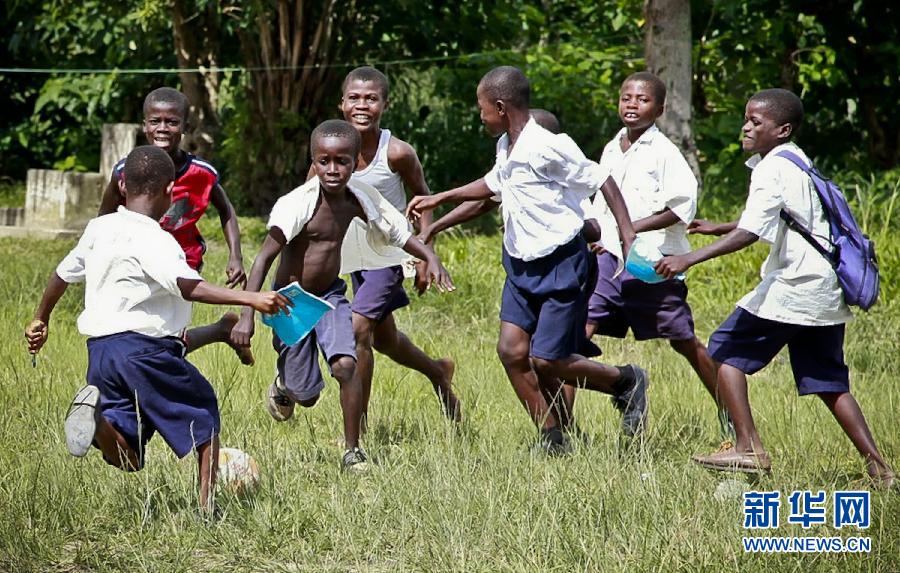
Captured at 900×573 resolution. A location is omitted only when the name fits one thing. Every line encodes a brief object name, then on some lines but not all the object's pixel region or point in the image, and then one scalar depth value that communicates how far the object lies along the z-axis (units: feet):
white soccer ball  34.76
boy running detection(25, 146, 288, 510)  32.19
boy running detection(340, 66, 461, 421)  43.62
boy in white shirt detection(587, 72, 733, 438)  43.50
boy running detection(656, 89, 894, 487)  36.52
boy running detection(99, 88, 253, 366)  41.96
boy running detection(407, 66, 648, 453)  40.01
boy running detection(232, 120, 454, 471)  39.45
